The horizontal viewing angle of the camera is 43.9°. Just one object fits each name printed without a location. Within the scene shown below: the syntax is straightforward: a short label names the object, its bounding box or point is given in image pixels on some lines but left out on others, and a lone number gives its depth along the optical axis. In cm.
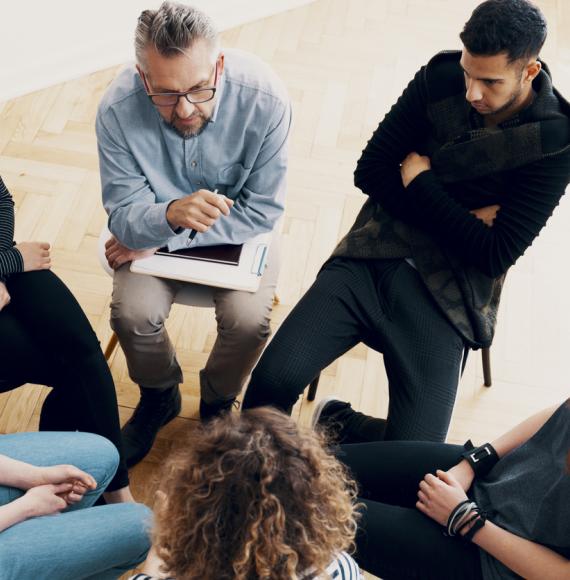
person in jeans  156
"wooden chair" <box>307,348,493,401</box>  241
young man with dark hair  179
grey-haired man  188
